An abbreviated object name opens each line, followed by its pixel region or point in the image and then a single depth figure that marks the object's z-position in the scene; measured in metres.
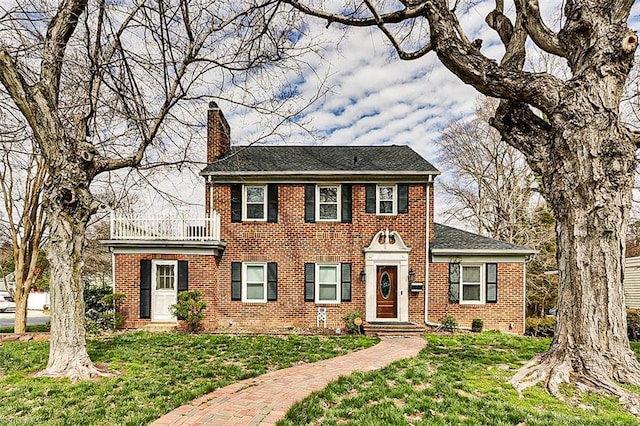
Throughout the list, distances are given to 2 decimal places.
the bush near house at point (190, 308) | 11.43
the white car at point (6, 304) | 27.64
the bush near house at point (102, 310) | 11.45
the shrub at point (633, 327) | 13.03
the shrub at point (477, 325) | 12.20
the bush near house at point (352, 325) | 11.78
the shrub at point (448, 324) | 11.96
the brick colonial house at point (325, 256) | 12.38
